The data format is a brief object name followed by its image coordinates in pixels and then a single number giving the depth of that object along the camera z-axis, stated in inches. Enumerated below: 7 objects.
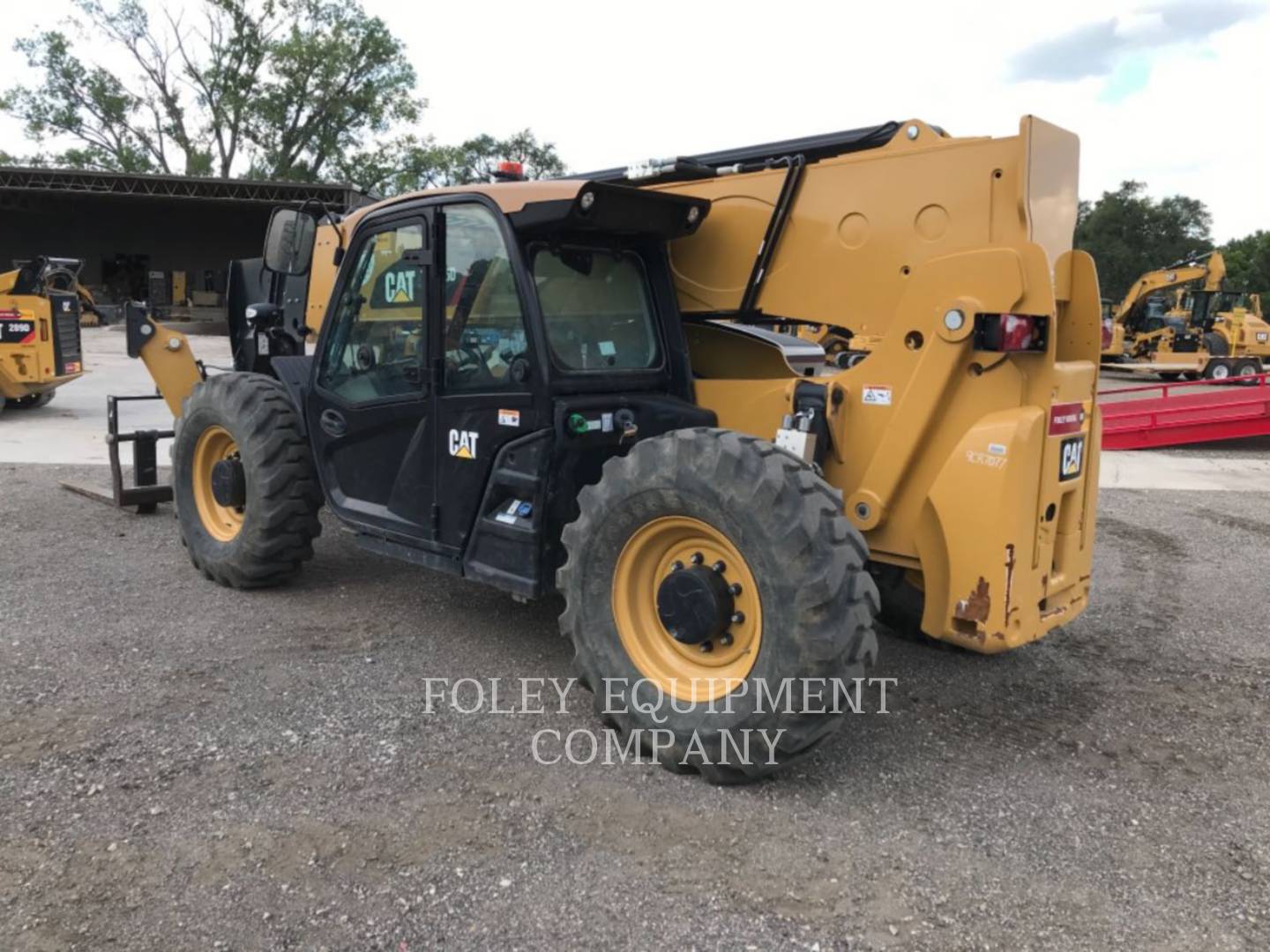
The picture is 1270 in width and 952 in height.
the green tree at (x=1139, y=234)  1998.0
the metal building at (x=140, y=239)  1387.8
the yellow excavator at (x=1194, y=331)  1009.5
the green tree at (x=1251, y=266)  2198.6
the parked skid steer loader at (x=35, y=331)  461.1
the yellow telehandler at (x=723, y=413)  131.3
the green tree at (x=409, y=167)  1583.4
